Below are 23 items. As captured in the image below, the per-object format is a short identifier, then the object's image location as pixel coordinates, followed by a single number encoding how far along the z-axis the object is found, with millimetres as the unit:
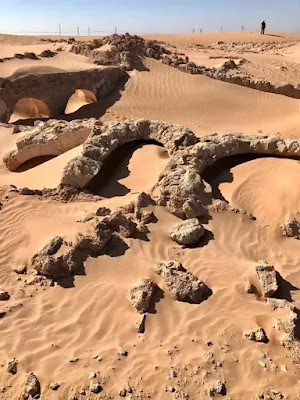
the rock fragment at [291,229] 6898
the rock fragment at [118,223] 6508
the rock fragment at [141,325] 4984
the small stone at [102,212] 6816
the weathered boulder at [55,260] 5714
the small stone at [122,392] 4230
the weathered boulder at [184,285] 5414
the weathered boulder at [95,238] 6074
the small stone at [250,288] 5602
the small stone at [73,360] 4586
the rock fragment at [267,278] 5504
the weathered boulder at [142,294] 5234
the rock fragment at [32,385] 4219
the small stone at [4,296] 5422
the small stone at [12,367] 4434
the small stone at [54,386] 4273
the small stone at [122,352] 4660
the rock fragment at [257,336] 4824
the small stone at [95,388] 4258
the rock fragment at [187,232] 6449
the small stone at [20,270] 5855
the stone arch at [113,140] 7750
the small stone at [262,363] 4570
